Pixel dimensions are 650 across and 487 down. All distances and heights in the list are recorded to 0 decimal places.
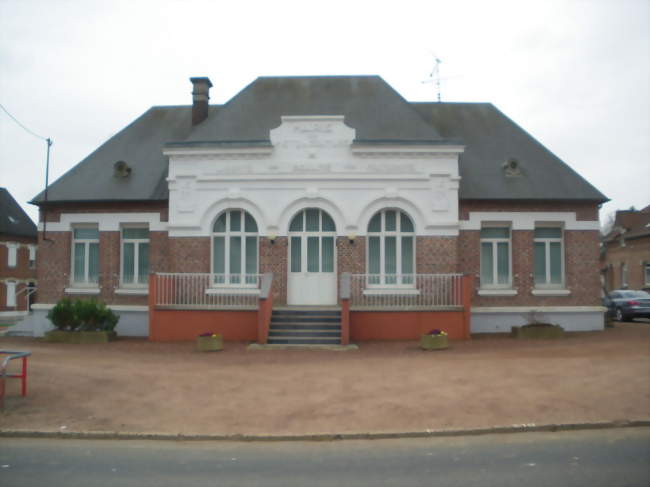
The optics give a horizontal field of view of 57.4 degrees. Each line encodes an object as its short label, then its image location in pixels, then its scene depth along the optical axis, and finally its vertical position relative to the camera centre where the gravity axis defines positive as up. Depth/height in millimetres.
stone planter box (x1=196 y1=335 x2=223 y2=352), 14570 -1634
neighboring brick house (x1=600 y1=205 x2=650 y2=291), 37344 +1671
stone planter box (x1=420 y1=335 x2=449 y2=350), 14242 -1552
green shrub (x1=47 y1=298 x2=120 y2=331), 16828 -1091
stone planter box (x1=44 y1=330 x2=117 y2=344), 16766 -1678
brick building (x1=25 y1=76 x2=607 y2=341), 17438 +1587
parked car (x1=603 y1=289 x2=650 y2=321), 24167 -1162
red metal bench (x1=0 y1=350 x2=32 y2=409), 8859 -1494
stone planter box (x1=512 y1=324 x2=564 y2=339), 16734 -1530
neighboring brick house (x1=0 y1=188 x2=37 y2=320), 37844 +1438
